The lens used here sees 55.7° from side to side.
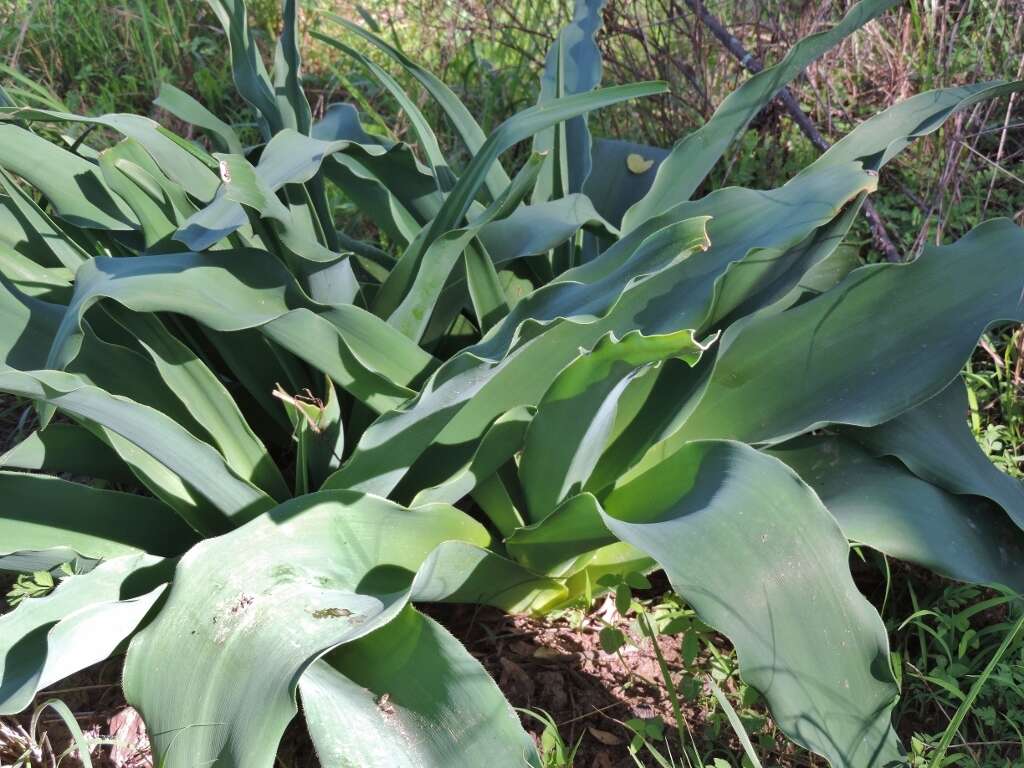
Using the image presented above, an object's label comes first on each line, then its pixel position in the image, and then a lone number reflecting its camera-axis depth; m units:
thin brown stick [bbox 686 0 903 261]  2.08
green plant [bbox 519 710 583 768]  1.39
